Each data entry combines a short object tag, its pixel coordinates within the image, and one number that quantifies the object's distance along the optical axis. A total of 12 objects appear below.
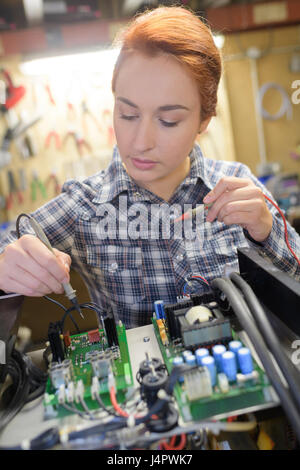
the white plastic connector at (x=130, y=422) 0.49
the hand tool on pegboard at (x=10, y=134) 2.55
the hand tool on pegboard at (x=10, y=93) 2.51
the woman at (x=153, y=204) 0.91
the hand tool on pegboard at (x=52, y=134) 2.58
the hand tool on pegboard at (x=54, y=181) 2.68
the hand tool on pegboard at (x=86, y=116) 2.61
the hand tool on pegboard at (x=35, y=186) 2.64
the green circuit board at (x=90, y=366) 0.55
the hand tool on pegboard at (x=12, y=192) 2.59
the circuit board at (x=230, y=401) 0.50
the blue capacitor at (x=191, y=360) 0.55
